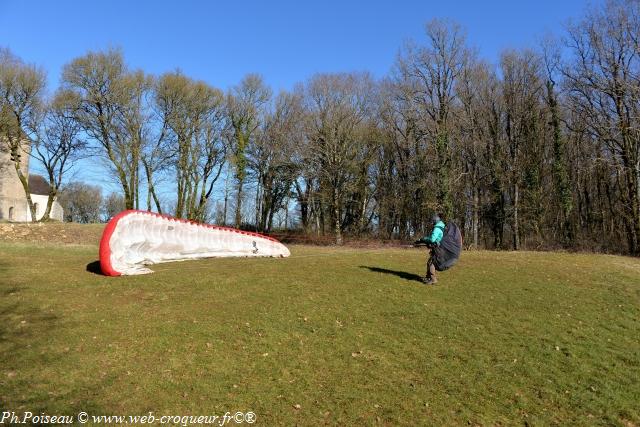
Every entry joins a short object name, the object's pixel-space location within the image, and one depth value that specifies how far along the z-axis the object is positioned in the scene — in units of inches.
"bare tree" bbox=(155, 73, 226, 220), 1929.1
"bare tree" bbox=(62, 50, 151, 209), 1731.1
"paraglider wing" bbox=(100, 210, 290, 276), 580.7
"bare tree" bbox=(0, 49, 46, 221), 1684.3
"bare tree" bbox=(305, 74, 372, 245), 1715.1
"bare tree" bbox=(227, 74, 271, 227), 2094.0
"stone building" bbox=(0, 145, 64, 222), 2387.6
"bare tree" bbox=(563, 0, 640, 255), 1301.7
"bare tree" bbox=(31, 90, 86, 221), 1800.0
